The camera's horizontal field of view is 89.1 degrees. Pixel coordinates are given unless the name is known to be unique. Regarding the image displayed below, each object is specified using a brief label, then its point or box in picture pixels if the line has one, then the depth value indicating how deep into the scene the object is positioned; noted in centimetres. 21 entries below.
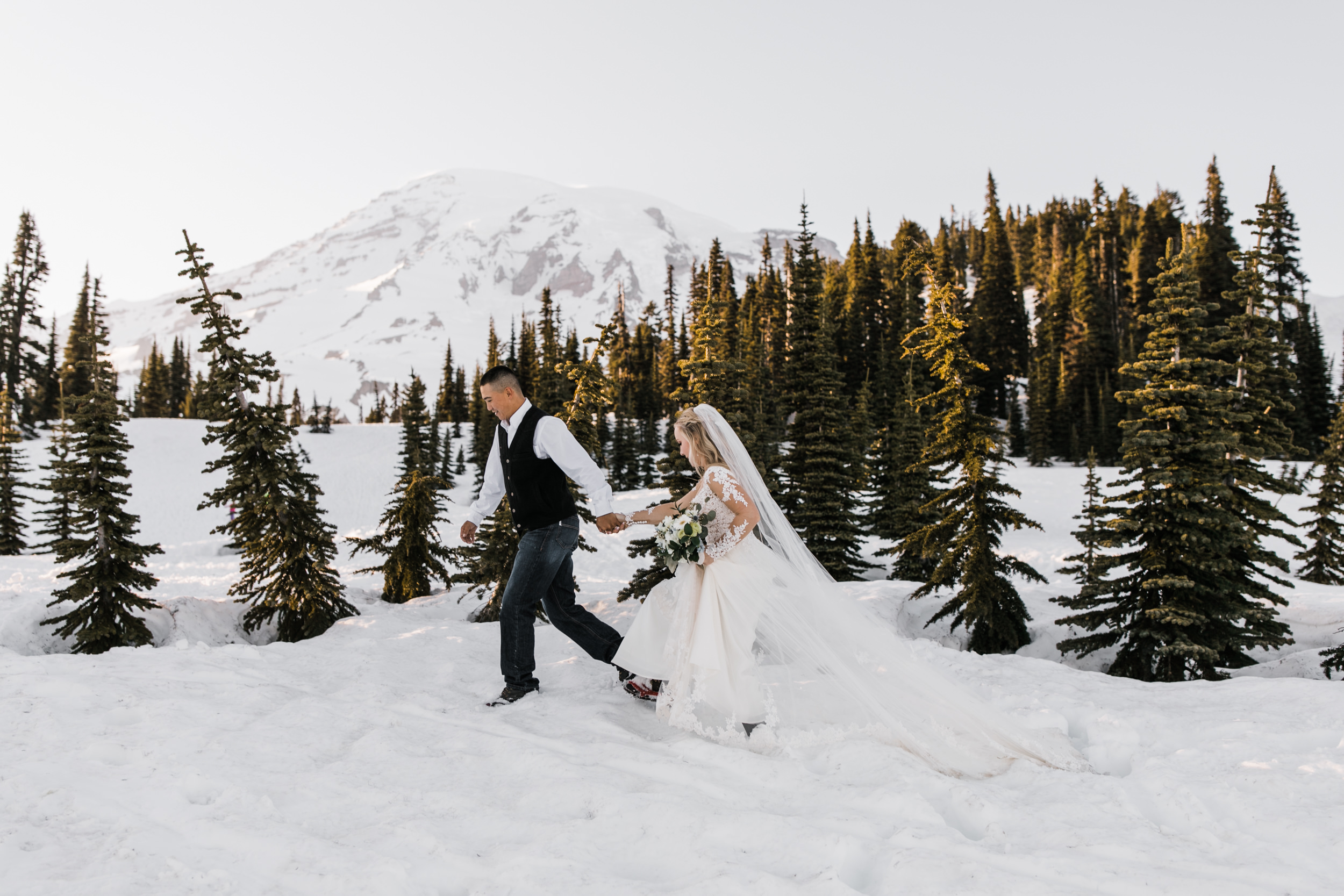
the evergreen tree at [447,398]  8219
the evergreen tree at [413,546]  1638
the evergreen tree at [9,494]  2792
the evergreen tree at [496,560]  1270
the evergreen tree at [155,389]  7862
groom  616
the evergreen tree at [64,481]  1137
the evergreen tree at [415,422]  4616
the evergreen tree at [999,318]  6550
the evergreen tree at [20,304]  5362
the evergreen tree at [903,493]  2331
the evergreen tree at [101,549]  1124
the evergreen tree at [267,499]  1130
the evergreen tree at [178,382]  8419
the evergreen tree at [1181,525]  1060
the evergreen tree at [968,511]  1298
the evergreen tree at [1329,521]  2208
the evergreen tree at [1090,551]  1123
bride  523
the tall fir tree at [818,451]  2127
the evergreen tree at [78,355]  5594
